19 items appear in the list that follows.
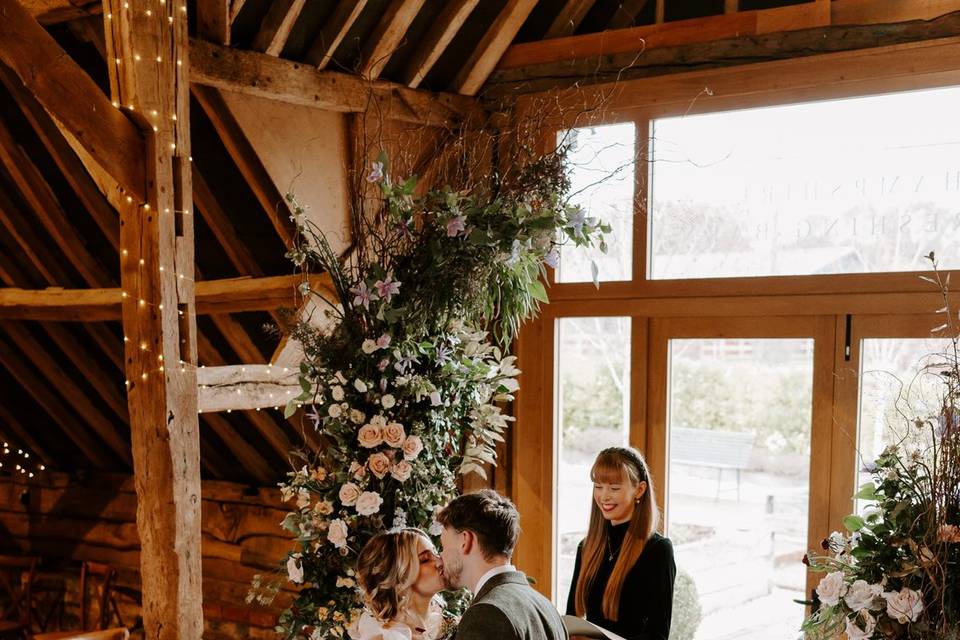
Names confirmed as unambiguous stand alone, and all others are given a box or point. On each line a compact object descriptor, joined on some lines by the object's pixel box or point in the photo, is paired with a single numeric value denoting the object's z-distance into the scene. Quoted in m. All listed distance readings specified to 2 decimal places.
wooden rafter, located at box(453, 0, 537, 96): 5.12
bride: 2.90
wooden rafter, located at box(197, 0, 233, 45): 4.21
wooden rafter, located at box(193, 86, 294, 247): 4.45
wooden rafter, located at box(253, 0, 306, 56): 4.35
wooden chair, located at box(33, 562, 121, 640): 6.76
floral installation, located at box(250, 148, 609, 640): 3.48
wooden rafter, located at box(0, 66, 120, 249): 4.90
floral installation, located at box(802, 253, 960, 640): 2.73
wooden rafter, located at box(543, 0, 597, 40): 5.19
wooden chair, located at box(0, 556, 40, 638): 7.03
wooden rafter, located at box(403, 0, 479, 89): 4.89
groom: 2.16
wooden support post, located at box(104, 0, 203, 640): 3.76
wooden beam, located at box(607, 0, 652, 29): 5.12
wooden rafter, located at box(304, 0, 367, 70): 4.53
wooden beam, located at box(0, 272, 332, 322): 5.01
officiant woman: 3.20
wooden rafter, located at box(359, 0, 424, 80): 4.69
